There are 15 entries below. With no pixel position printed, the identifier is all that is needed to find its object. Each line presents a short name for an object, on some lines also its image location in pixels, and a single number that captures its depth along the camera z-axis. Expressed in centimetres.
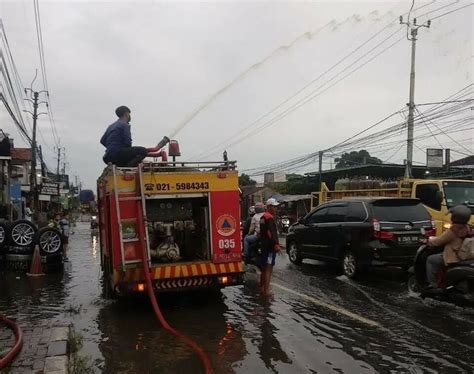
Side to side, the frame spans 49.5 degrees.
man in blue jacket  819
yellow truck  1248
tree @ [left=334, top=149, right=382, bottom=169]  5561
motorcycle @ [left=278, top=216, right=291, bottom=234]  2820
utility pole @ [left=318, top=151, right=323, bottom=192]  3643
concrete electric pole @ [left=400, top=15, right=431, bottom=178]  2694
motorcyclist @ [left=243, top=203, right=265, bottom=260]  1218
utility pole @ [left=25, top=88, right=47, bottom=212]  3583
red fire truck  746
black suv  1010
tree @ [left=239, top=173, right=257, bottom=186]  8469
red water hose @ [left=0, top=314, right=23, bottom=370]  491
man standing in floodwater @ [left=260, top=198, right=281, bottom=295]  907
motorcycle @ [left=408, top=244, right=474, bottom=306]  692
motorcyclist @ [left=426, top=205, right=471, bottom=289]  711
